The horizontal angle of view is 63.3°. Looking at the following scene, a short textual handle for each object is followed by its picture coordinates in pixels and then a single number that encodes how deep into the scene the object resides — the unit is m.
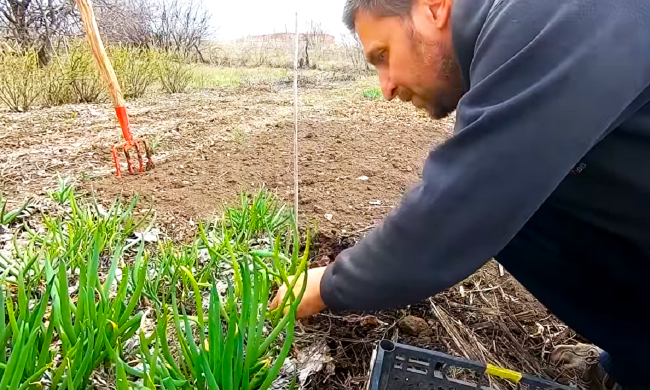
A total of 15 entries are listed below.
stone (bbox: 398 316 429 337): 1.59
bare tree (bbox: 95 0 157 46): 14.19
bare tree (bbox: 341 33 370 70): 17.31
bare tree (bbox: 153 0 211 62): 17.81
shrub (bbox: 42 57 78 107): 7.30
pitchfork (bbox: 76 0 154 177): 2.81
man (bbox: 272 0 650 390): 0.77
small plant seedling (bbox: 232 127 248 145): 4.28
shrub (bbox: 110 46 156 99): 8.22
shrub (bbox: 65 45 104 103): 7.46
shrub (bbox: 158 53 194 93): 9.68
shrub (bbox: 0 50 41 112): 6.63
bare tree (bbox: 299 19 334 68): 16.56
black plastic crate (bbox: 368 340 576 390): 1.26
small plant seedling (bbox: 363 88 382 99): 8.57
